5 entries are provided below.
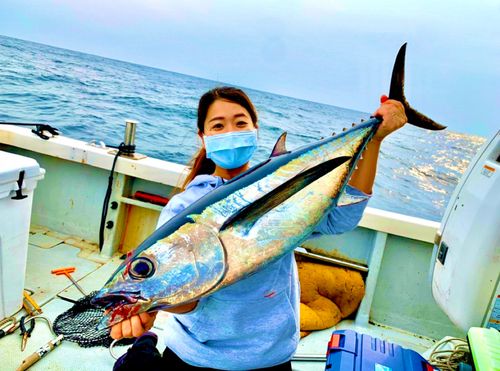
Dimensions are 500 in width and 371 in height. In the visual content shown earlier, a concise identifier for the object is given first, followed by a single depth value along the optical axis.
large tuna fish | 0.97
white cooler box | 2.29
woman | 1.34
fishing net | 2.58
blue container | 1.72
